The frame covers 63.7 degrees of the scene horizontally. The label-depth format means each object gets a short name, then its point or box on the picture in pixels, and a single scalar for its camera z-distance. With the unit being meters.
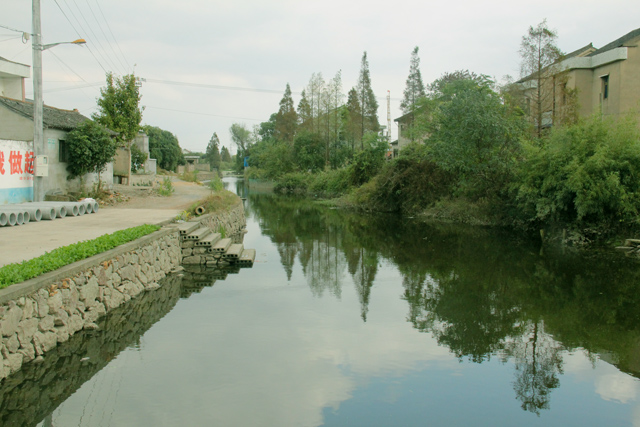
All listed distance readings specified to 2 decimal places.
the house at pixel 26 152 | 15.95
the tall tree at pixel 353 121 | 50.84
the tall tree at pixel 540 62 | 25.38
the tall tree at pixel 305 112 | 58.69
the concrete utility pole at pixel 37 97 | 15.51
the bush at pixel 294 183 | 52.42
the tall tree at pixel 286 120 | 64.56
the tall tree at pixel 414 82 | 49.53
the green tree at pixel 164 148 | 59.59
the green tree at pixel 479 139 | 22.31
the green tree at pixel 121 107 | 28.50
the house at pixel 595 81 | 26.79
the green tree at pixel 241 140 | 110.81
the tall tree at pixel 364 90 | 49.06
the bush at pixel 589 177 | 16.61
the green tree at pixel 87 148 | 19.73
